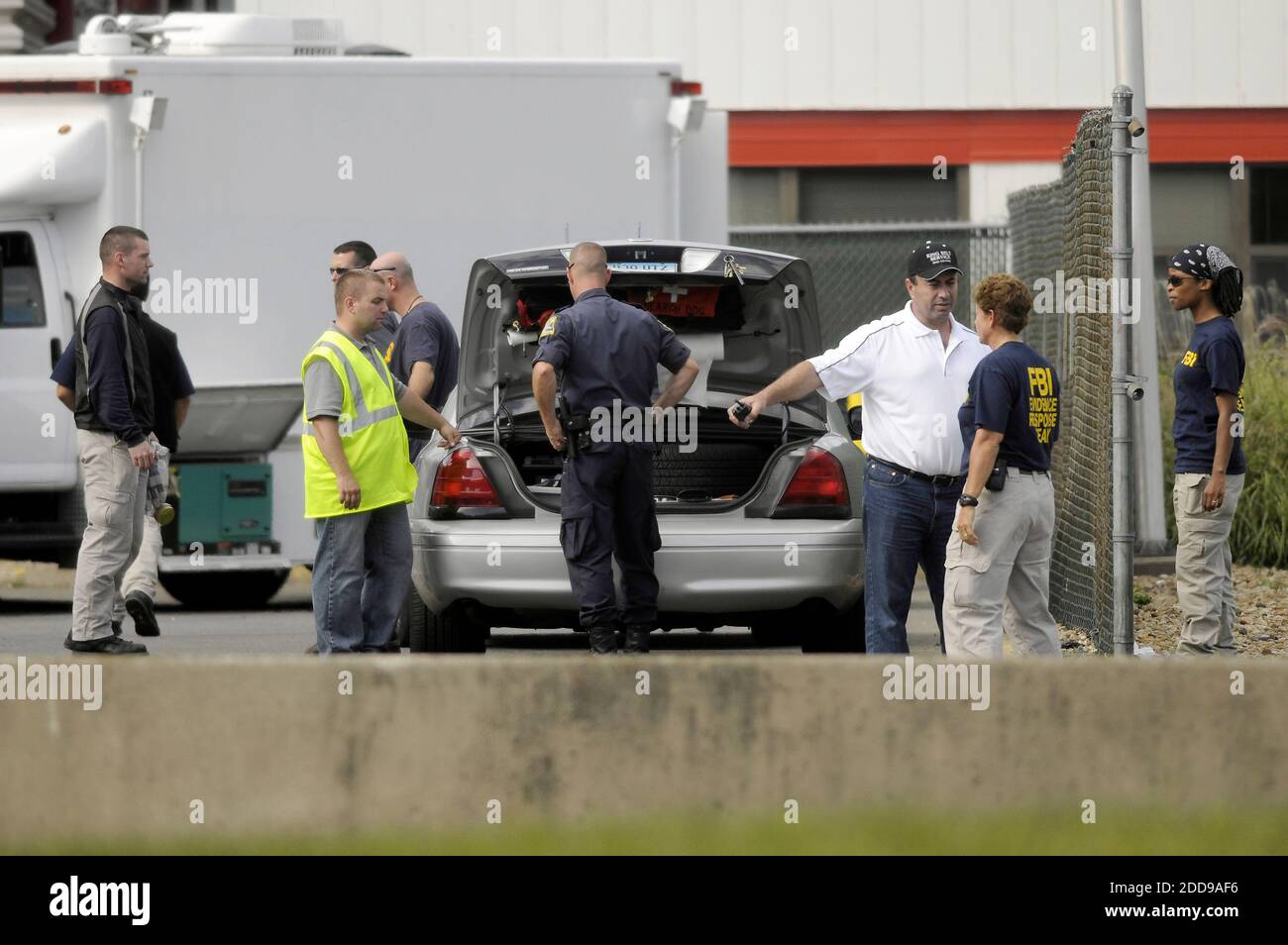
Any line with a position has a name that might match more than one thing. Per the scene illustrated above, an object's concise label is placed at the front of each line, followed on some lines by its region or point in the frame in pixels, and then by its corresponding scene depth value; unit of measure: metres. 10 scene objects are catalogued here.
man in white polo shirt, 14.92
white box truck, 23.00
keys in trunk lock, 16.67
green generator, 23.16
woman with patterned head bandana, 16.87
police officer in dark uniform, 15.65
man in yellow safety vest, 15.22
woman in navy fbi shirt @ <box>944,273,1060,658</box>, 14.07
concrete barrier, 10.78
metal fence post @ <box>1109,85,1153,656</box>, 15.09
